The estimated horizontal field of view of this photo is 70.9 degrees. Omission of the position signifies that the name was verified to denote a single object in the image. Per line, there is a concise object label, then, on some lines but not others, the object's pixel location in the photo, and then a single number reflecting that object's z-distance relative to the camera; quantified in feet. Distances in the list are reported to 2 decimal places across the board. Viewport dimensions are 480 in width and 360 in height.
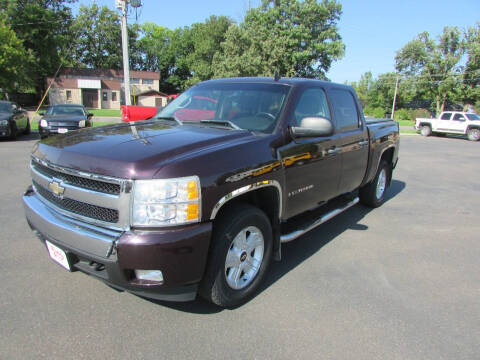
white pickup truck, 71.67
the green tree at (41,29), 163.32
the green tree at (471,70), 173.88
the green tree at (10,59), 111.14
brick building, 177.27
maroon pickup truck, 7.21
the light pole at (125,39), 54.13
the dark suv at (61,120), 38.29
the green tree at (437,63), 180.55
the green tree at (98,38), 215.31
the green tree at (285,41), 124.77
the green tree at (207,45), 194.18
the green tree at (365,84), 292.81
